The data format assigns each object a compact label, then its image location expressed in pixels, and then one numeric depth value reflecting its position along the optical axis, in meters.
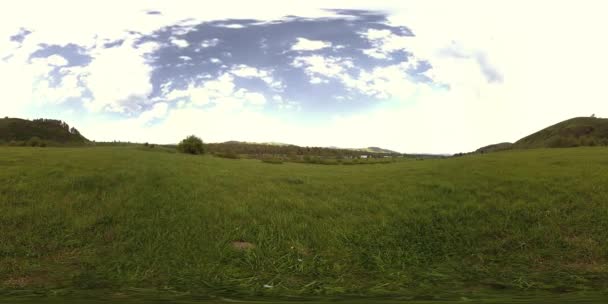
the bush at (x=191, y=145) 68.25
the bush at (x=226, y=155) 76.70
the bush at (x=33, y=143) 66.70
